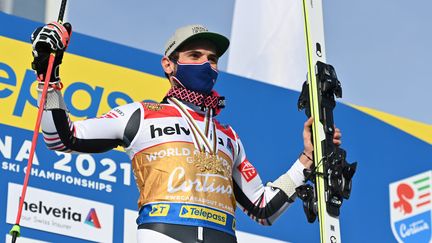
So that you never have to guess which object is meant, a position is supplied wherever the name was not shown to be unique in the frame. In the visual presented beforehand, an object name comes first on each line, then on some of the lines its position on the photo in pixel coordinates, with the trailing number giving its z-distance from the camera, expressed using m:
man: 6.57
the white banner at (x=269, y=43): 14.66
